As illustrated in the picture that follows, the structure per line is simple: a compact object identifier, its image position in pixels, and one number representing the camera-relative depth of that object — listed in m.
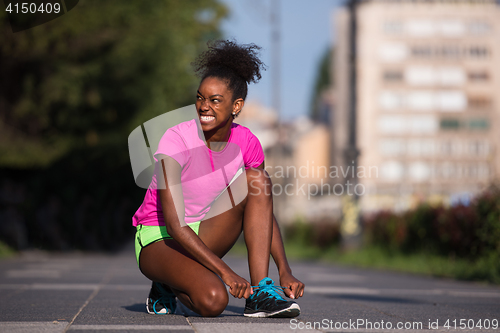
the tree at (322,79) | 104.44
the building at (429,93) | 76.88
